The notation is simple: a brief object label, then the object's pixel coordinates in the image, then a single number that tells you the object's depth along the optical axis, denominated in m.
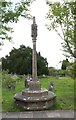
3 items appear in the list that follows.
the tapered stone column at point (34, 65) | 5.41
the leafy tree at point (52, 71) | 16.69
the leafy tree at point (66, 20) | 5.84
